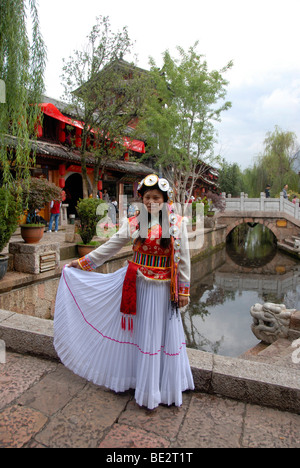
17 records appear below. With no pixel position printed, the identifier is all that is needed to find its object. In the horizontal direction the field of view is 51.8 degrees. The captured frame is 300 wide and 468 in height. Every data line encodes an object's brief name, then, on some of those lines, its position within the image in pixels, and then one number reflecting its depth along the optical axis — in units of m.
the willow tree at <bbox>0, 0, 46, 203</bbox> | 4.02
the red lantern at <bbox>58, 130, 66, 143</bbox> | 13.02
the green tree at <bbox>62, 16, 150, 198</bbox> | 10.55
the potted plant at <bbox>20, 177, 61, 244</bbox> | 5.30
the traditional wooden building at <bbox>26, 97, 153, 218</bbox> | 11.98
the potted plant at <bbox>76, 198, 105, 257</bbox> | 6.82
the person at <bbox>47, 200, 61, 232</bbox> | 10.98
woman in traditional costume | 2.24
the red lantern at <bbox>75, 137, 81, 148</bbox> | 13.44
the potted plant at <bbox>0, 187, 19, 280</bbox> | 4.41
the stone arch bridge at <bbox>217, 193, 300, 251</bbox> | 18.84
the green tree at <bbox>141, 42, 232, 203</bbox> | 12.82
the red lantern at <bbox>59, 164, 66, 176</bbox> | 13.08
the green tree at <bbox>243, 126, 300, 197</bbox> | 25.20
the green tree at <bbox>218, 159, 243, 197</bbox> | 31.53
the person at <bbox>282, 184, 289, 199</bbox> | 19.73
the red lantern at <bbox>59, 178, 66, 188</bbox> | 13.24
